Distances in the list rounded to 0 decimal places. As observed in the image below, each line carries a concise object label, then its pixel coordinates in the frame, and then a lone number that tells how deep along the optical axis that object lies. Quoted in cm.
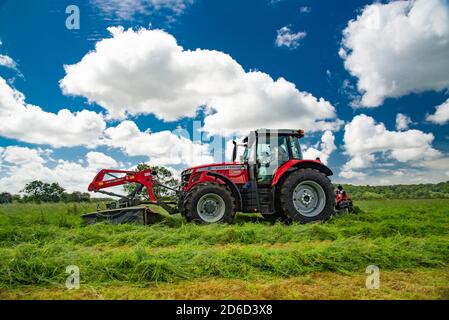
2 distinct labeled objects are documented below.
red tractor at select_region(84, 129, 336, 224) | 769
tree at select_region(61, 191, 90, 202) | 1717
